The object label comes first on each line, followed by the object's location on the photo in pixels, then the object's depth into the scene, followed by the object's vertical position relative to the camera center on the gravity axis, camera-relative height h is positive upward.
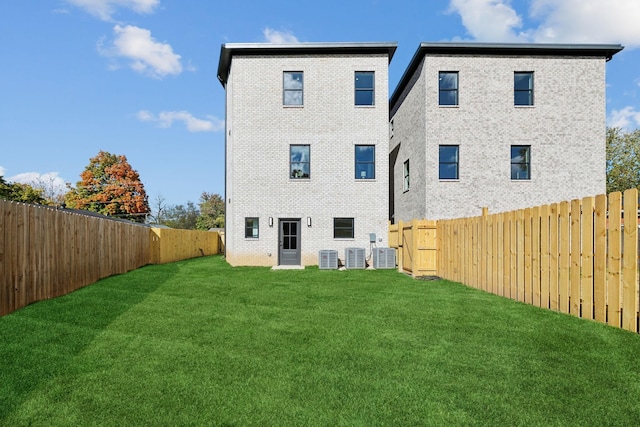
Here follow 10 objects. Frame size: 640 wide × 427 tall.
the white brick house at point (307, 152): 18.38 +2.83
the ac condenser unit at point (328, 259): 16.62 -1.93
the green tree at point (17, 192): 33.48 +1.87
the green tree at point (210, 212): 69.79 +0.24
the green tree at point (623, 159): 42.09 +5.83
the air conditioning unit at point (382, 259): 16.83 -1.95
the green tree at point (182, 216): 72.43 -0.53
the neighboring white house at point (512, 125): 17.28 +3.86
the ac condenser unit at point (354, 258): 17.00 -1.92
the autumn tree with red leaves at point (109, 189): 51.41 +3.17
